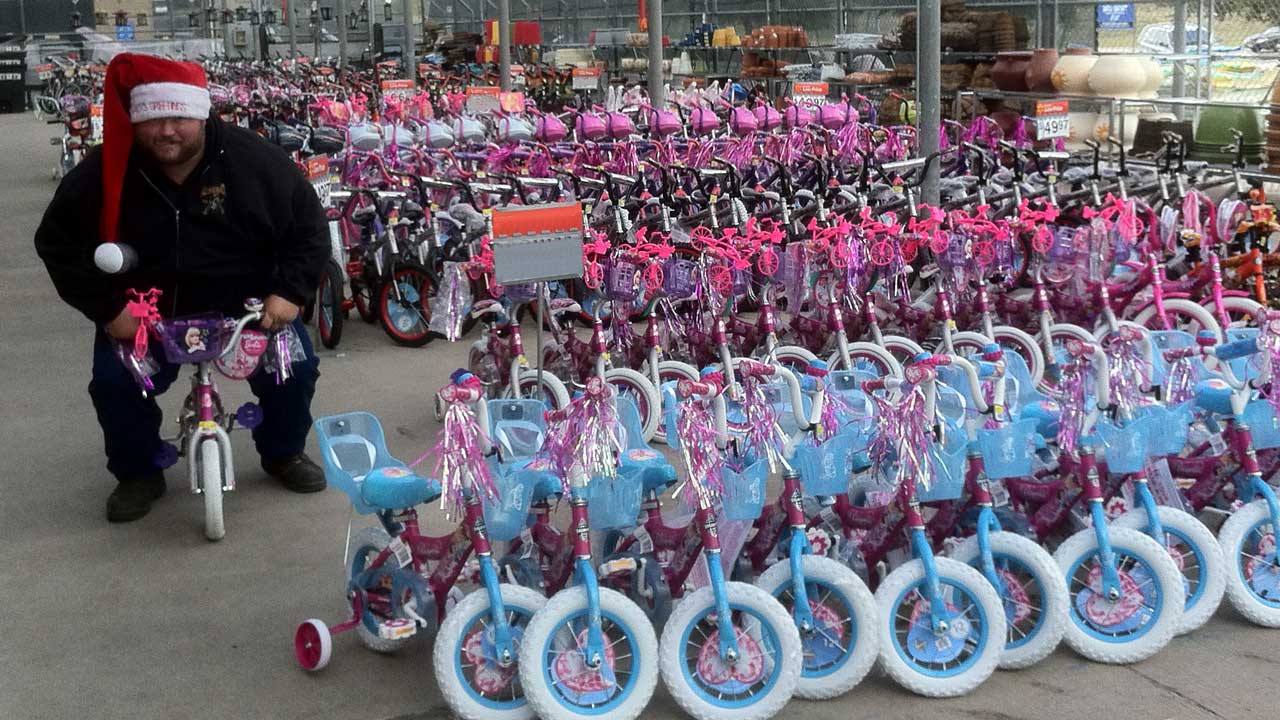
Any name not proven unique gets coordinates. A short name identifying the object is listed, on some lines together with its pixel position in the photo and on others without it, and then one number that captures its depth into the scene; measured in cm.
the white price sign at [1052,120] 841
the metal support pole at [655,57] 1119
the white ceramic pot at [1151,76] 1186
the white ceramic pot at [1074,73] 1210
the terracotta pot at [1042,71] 1265
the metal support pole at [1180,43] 1306
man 503
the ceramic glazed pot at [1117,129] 1146
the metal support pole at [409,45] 1808
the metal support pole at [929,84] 698
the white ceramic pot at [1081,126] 1195
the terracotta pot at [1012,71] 1326
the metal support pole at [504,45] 1497
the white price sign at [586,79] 1427
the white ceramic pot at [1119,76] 1166
